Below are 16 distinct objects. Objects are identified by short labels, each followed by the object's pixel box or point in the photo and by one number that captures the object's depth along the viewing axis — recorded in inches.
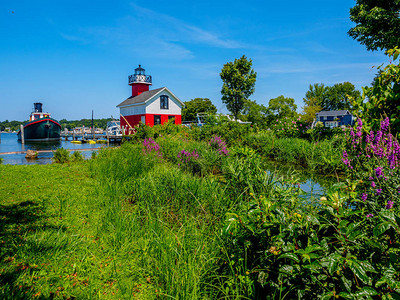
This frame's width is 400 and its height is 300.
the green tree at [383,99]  127.2
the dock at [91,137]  1403.1
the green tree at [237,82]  1561.3
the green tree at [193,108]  2503.7
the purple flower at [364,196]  88.5
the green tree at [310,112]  2332.4
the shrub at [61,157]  434.9
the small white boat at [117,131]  1657.2
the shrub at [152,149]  324.2
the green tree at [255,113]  1761.8
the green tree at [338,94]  3184.1
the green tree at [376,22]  578.2
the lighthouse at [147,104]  1385.3
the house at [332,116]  2709.6
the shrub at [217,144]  352.4
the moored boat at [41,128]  1766.7
